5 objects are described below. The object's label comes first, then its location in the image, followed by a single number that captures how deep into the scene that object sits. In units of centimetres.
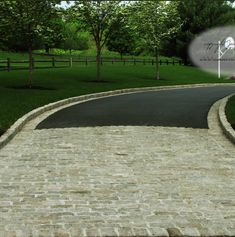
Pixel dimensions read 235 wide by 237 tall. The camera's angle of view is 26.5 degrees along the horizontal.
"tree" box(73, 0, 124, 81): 3234
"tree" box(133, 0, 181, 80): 3925
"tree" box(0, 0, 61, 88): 2528
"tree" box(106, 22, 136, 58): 6419
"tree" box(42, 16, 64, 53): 2625
